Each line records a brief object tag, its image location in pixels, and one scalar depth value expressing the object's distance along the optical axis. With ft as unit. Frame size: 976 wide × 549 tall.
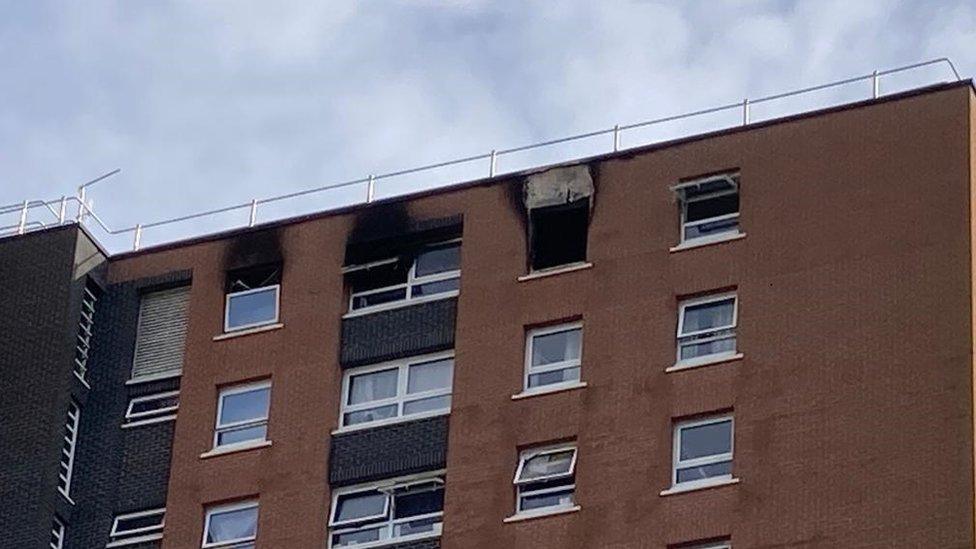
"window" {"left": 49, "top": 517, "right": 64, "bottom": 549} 205.05
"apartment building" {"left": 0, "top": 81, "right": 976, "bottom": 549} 184.55
